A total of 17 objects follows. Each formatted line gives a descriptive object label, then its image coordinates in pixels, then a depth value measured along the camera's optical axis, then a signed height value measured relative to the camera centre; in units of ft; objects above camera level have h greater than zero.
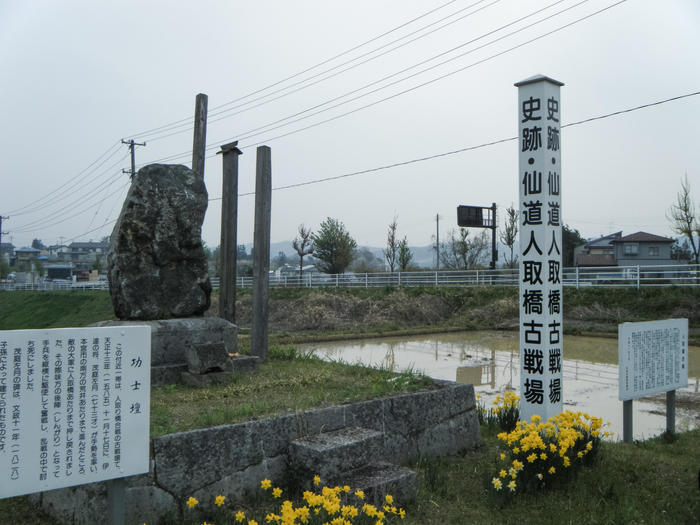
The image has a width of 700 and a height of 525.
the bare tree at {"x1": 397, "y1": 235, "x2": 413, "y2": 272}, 109.70 +5.03
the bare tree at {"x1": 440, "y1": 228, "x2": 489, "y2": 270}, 108.78 +6.69
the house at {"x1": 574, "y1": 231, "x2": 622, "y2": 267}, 126.72 +6.68
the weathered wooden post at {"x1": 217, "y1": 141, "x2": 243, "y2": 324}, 23.65 +2.12
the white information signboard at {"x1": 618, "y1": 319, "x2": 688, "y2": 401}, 15.92 -2.21
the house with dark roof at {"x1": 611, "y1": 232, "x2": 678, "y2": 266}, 119.44 +6.56
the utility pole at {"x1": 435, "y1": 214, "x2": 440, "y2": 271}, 110.54 +9.23
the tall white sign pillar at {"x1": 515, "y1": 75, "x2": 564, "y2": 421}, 15.03 +0.84
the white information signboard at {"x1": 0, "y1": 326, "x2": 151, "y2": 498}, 7.76 -1.80
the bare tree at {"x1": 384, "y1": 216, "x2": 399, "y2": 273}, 114.42 +6.25
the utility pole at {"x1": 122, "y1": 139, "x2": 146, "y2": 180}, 83.87 +19.09
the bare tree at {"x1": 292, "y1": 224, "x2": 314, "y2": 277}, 109.09 +7.03
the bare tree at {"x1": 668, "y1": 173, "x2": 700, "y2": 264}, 75.15 +8.30
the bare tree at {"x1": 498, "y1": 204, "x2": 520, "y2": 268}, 97.63 +8.69
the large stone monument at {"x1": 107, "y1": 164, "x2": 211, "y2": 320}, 18.22 +1.03
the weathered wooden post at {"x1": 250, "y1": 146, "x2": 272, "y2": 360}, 22.48 +1.80
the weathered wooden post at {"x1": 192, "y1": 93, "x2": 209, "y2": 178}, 26.50 +6.90
